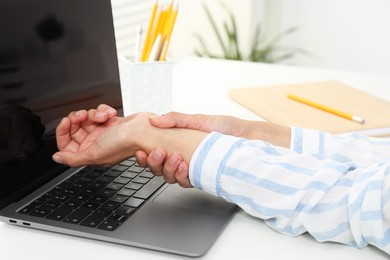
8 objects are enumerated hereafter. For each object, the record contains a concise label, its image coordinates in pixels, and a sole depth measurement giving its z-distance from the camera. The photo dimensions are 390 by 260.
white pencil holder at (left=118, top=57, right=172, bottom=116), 0.92
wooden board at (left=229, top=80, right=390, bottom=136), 0.92
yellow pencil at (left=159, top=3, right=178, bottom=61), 0.93
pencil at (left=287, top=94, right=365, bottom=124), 0.93
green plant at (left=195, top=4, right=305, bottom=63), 2.32
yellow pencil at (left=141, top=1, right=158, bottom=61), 0.95
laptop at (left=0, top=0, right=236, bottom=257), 0.56
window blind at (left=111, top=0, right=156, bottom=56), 1.27
